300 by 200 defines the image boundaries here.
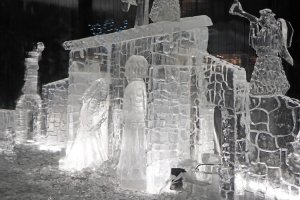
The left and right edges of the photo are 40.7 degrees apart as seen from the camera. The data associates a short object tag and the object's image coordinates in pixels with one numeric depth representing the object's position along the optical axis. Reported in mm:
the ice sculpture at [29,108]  8000
